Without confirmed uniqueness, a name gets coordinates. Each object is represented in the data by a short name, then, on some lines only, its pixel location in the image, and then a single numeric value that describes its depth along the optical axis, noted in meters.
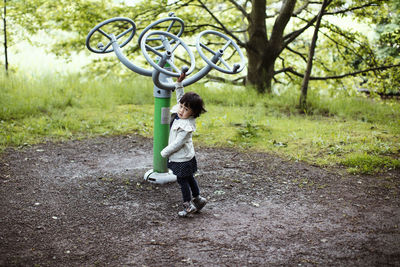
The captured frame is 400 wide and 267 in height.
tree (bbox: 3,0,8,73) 7.82
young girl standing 3.23
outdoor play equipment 3.48
